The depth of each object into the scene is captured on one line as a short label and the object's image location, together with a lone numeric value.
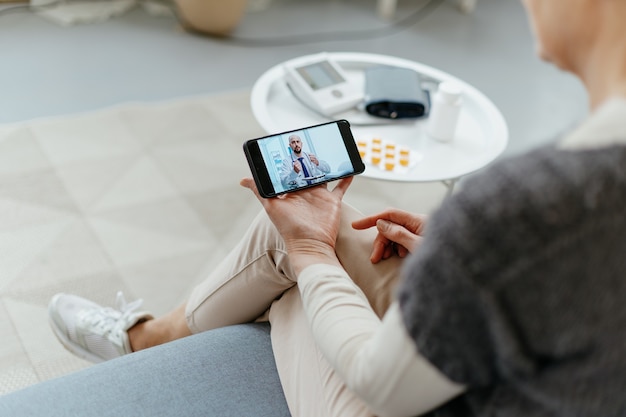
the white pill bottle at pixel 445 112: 1.51
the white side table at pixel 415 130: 1.46
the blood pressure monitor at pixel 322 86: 1.58
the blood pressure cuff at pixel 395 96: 1.57
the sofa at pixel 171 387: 0.92
